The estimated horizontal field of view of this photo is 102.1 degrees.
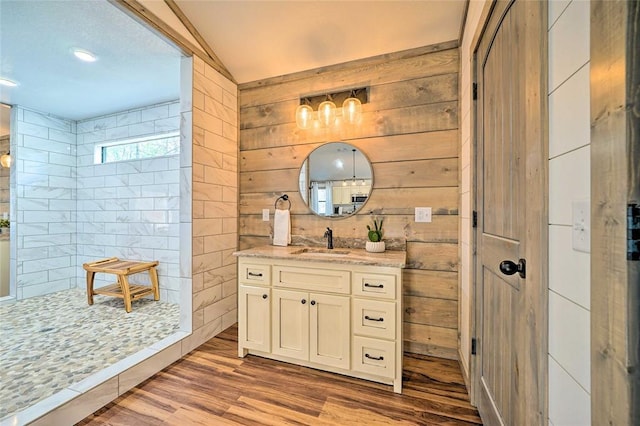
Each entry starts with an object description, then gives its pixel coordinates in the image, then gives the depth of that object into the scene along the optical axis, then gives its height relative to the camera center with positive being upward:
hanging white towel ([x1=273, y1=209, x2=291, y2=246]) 2.45 -0.14
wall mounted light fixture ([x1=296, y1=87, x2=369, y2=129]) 2.23 +0.94
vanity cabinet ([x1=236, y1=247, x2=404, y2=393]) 1.69 -0.71
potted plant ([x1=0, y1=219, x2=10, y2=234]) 3.50 -0.19
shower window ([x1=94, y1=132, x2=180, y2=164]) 3.36 +0.89
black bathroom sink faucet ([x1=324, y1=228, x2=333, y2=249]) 2.29 -0.21
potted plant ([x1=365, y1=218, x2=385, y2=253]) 2.06 -0.20
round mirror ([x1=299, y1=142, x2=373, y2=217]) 2.27 +0.31
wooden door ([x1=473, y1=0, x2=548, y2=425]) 0.79 -0.01
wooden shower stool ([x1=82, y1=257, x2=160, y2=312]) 2.84 -0.76
